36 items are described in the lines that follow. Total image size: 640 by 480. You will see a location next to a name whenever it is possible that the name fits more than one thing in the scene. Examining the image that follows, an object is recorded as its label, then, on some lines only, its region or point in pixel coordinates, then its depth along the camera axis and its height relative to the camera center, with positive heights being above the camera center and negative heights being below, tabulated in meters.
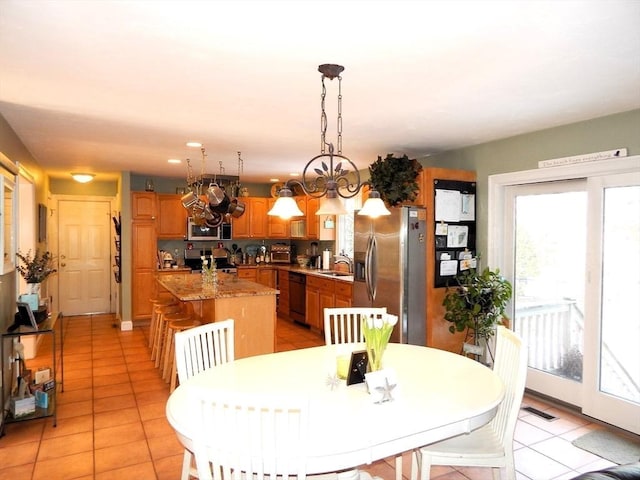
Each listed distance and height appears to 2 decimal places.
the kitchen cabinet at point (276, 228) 7.75 +0.11
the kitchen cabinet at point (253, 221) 7.55 +0.23
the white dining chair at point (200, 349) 2.21 -0.64
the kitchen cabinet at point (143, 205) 6.60 +0.43
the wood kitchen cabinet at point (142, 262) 6.59 -0.45
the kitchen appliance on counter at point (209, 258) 7.28 -0.44
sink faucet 6.45 -0.40
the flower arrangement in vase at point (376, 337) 2.00 -0.48
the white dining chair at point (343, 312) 2.83 -0.54
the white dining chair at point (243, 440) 1.31 -0.65
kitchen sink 6.08 -0.57
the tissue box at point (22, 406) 3.24 -1.32
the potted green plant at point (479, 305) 3.96 -0.65
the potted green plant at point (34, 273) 3.86 -0.37
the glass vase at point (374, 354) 2.02 -0.56
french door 3.25 -0.35
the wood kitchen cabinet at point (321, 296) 5.49 -0.84
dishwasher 6.57 -0.99
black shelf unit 3.15 -1.16
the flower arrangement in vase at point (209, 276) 4.83 -0.49
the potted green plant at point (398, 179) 4.19 +0.54
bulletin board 4.28 +0.07
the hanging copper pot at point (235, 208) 4.78 +0.28
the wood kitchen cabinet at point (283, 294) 7.16 -1.01
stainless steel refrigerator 4.22 -0.36
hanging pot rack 4.56 +0.33
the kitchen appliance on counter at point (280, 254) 7.81 -0.37
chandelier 2.32 +0.22
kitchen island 4.01 -0.74
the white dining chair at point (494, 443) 1.98 -1.00
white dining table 1.53 -0.71
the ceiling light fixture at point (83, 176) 6.43 +0.85
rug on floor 2.87 -1.47
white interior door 7.40 -0.41
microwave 7.14 +0.02
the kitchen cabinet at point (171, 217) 6.93 +0.27
